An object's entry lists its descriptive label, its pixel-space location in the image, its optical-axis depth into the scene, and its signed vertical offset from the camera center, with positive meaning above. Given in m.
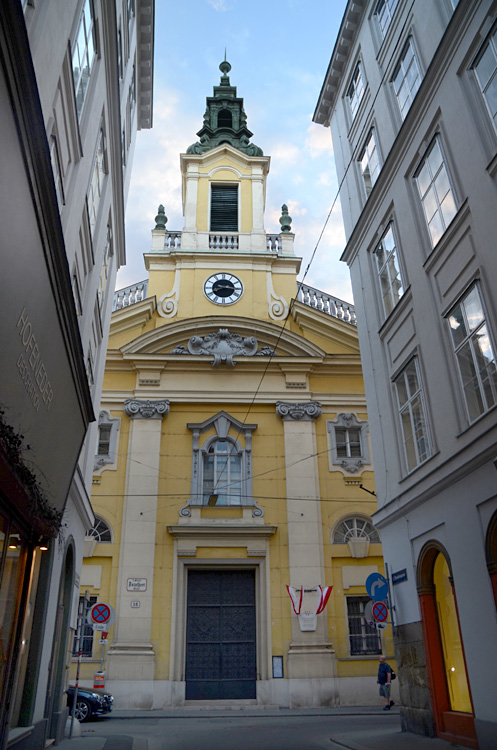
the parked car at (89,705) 15.90 -0.19
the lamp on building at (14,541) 8.03 +1.82
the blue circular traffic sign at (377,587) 12.62 +1.85
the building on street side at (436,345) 9.70 +5.80
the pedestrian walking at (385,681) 17.64 +0.23
